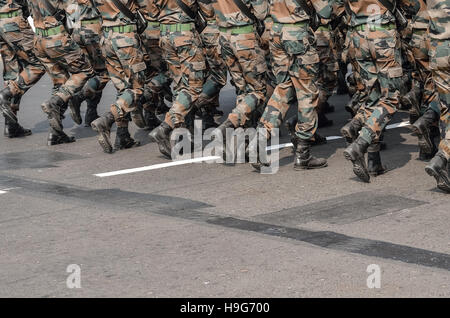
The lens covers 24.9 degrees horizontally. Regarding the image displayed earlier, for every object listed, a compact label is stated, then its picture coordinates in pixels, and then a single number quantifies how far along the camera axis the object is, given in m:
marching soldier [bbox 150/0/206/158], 10.20
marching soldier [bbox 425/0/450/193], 7.95
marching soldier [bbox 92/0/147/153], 10.59
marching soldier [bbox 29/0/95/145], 11.36
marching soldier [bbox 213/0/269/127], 9.50
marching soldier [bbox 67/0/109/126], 11.33
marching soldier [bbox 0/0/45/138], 11.95
